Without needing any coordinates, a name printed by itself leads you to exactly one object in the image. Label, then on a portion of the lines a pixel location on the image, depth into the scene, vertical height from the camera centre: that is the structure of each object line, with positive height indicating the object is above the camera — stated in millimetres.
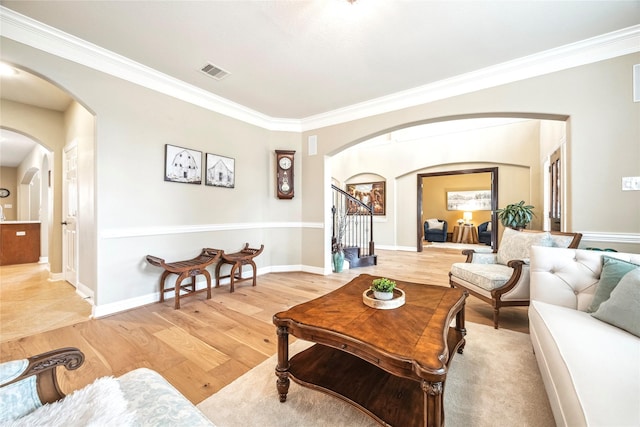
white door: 3521 -21
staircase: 5098 -491
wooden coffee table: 1067 -628
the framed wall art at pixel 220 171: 3594 +594
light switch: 2324 +272
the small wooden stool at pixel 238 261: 3430 -673
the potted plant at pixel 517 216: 4777 -63
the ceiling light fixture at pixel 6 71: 2773 +1557
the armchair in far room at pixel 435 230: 9070 -629
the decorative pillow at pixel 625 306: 1283 -490
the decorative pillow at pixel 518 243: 2600 -324
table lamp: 9490 -164
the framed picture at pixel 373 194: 7512 +568
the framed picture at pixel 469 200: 9172 +453
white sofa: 881 -622
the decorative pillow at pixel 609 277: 1519 -389
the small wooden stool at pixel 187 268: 2811 -624
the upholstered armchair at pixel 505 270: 2352 -588
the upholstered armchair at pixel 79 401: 742 -594
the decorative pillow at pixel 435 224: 9171 -415
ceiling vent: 2881 +1625
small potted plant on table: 1593 -486
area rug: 1324 -1067
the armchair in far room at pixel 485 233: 8391 -661
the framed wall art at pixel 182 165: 3140 +605
